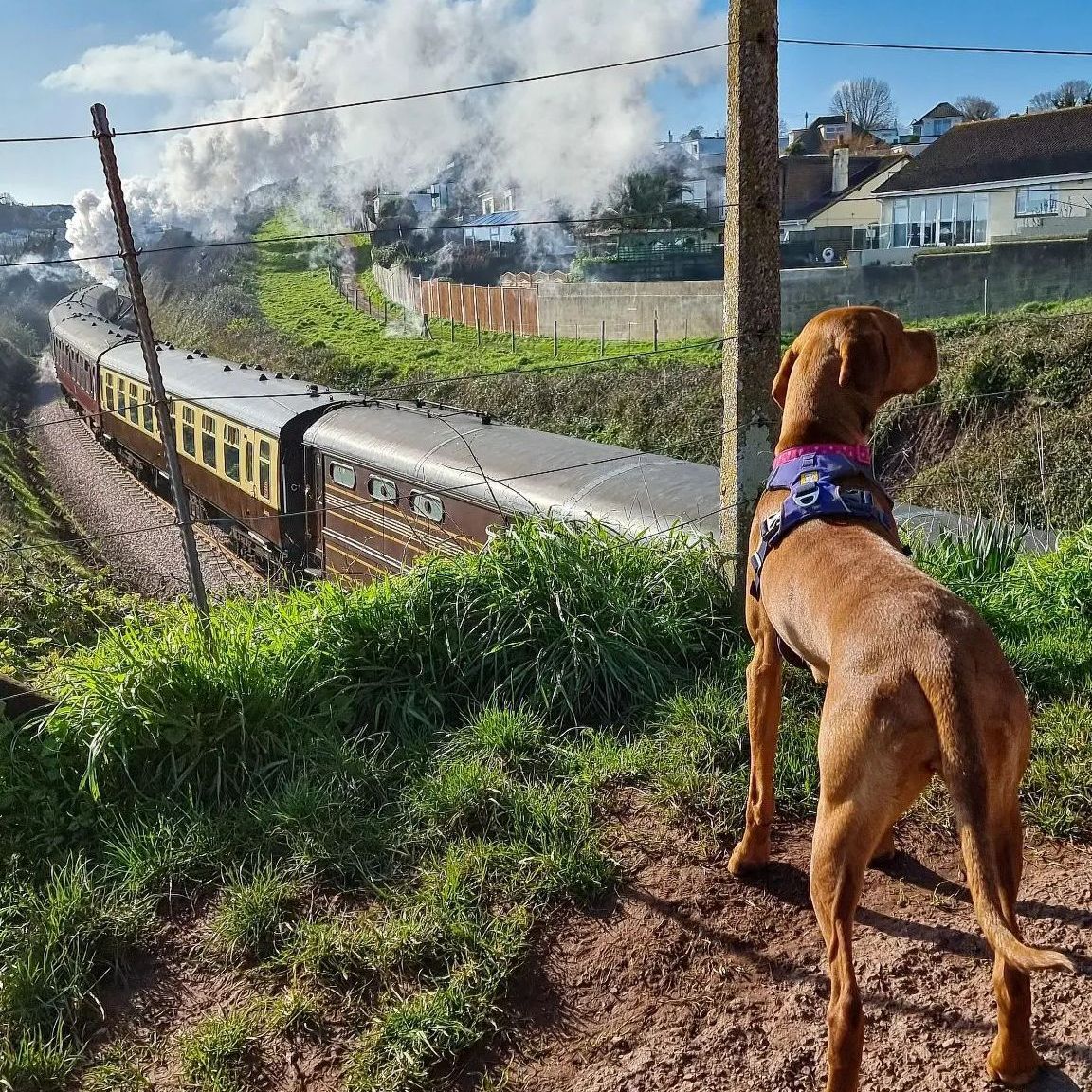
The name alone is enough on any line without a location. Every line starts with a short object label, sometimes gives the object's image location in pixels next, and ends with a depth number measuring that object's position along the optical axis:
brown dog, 2.30
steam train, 7.46
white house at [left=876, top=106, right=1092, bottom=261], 25.67
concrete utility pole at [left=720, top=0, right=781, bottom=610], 4.95
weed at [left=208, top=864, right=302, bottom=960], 3.55
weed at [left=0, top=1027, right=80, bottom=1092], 3.13
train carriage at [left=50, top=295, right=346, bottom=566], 11.30
